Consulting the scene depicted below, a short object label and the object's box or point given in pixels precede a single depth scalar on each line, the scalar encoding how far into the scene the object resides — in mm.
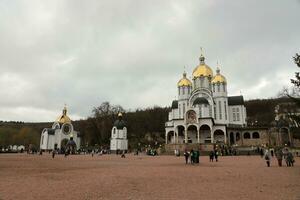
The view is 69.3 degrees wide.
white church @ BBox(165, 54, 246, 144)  45410
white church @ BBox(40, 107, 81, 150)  62390
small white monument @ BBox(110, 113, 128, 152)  56474
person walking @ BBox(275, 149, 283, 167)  16553
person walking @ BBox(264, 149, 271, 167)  16007
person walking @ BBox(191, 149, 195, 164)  19147
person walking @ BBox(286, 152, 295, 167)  16182
